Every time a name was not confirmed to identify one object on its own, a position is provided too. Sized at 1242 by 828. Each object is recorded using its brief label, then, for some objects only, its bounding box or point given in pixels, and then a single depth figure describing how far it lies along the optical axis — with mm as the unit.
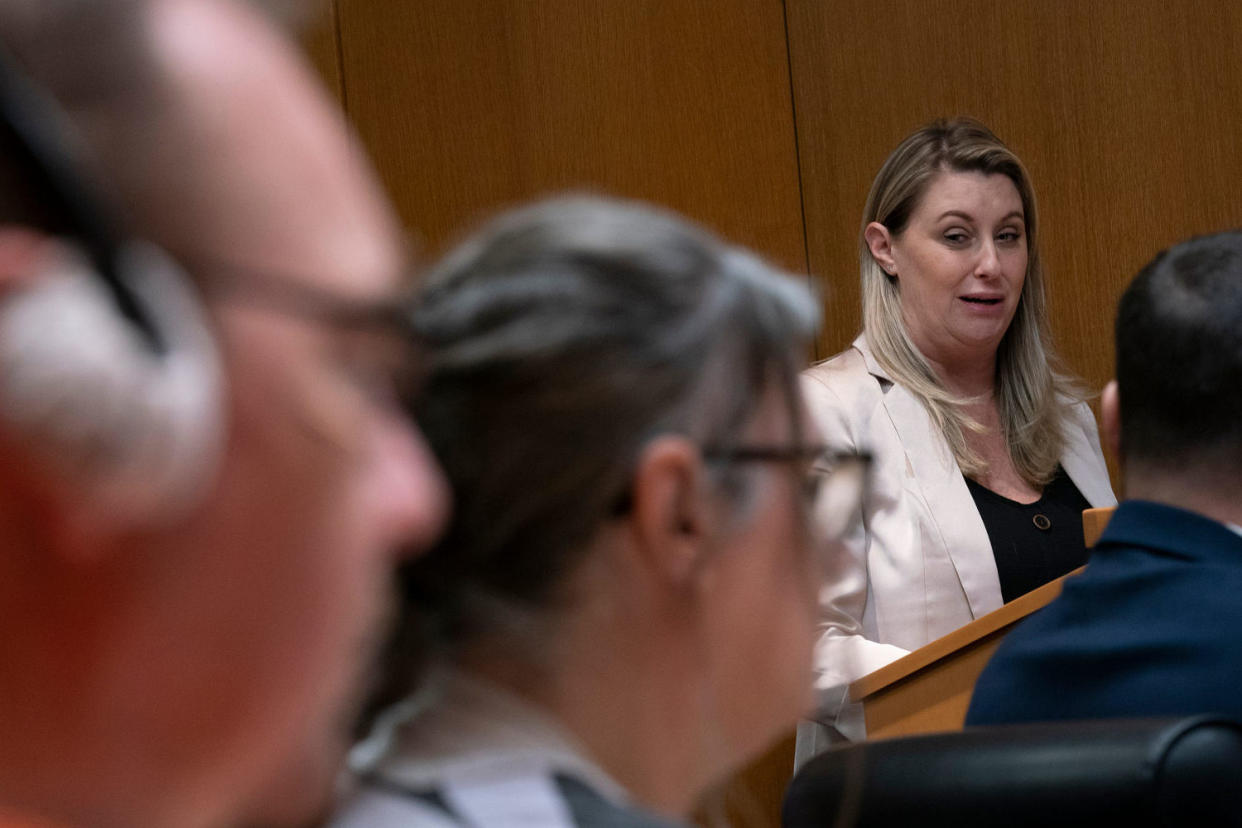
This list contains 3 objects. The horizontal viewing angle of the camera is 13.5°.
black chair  3000
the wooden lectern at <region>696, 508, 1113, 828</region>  4999
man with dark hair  4427
